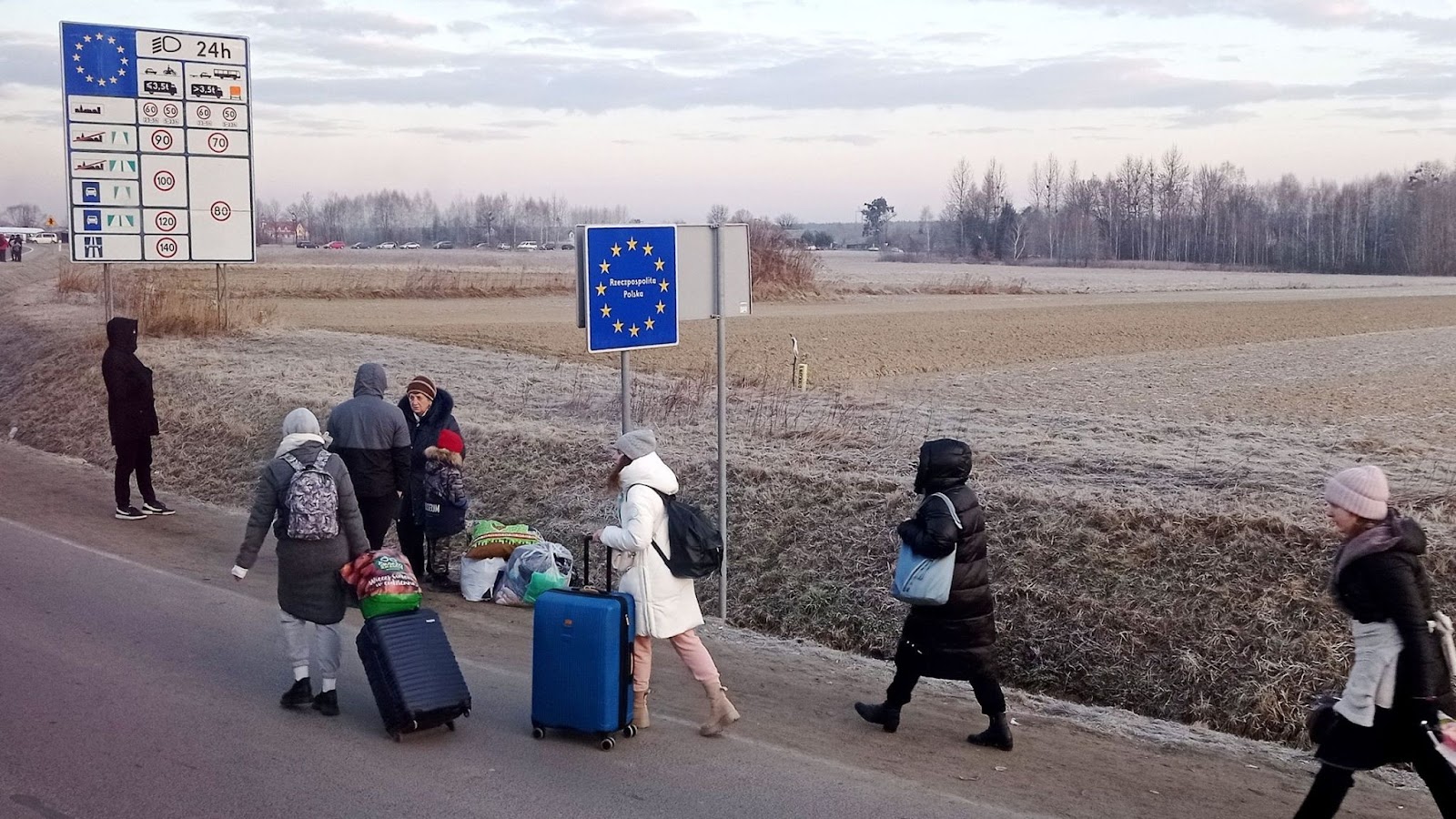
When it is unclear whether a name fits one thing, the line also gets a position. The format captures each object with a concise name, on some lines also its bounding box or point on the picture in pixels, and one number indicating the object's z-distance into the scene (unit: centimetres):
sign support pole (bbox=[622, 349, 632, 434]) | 973
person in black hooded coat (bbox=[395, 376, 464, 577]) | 1031
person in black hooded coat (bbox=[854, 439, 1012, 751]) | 680
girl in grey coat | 707
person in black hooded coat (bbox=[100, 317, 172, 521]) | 1281
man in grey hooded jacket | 938
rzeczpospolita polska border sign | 923
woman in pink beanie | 500
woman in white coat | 668
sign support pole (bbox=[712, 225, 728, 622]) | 970
